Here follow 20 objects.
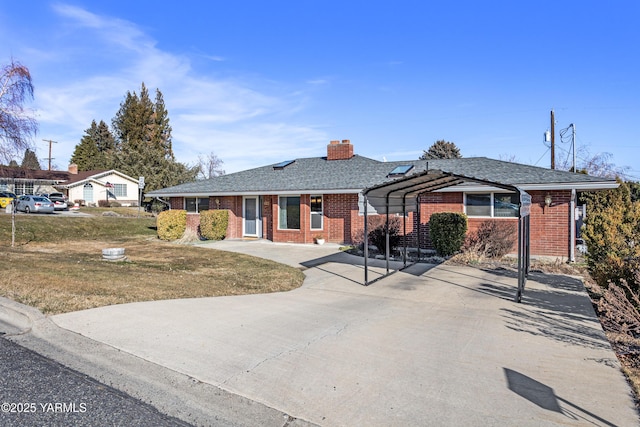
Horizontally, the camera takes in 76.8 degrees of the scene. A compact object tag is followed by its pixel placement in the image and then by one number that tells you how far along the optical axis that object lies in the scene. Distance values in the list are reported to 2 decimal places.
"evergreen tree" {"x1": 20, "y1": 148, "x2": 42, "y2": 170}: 25.43
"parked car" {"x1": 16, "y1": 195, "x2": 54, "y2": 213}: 31.24
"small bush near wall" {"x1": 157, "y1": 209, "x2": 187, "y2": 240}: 19.48
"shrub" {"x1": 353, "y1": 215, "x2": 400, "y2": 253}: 14.91
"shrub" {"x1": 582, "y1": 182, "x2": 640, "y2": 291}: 7.18
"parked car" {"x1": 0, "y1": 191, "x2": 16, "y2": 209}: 34.00
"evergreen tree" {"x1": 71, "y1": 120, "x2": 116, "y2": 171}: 63.94
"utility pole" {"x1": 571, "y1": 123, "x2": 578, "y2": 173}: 29.37
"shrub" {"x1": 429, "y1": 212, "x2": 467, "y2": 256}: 13.46
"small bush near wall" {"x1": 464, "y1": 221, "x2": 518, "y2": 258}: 13.38
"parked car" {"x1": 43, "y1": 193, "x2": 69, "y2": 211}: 34.69
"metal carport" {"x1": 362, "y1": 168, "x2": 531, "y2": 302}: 7.95
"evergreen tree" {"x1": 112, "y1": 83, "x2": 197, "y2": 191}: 60.62
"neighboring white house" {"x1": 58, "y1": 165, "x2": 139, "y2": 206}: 44.50
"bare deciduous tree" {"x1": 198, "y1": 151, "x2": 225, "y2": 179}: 60.66
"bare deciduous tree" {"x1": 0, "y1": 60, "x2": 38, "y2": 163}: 23.41
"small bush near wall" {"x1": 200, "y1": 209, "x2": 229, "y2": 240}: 18.92
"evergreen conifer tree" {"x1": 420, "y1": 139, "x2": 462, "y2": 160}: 48.06
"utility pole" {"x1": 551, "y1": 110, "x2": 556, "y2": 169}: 27.42
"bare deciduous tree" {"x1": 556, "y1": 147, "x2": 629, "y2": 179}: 35.06
